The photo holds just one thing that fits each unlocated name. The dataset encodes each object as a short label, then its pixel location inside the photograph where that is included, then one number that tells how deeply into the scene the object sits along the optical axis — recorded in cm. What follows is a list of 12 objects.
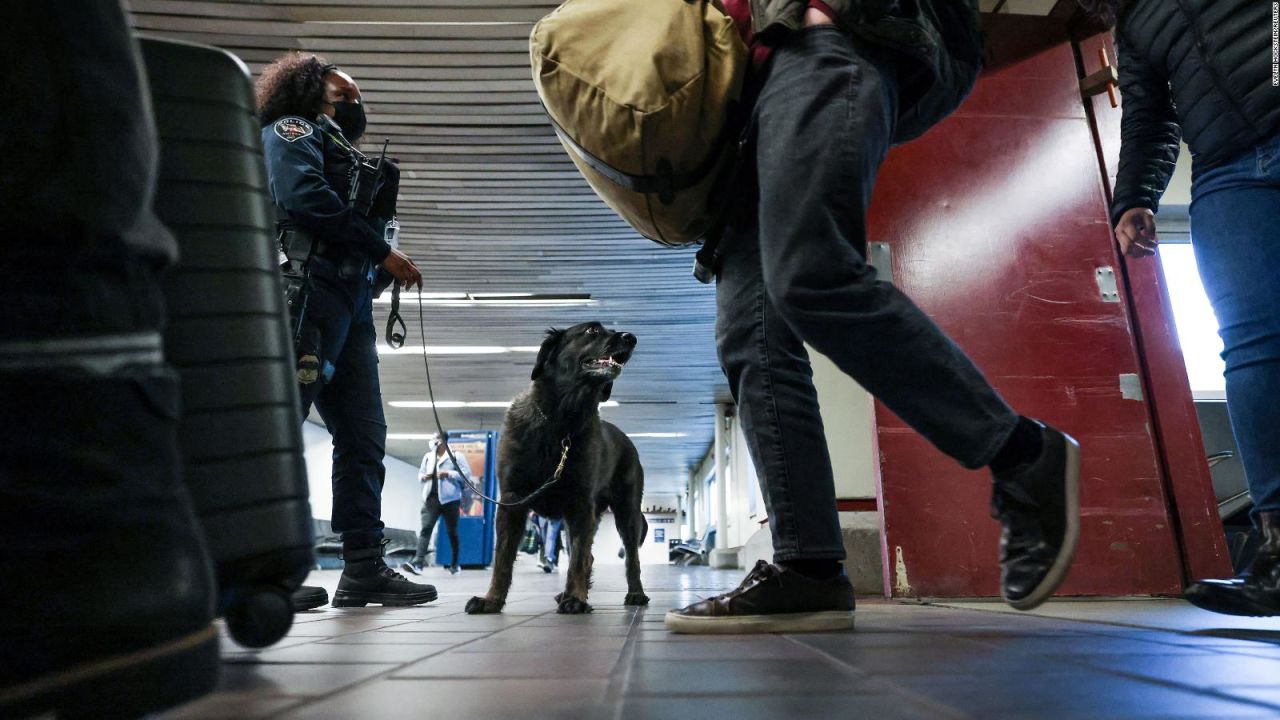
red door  284
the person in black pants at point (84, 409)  59
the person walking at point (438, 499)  1041
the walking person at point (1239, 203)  143
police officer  255
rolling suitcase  93
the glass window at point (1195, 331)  406
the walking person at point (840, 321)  125
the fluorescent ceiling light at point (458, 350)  1176
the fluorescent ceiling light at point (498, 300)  945
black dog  282
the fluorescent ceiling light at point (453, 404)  1556
